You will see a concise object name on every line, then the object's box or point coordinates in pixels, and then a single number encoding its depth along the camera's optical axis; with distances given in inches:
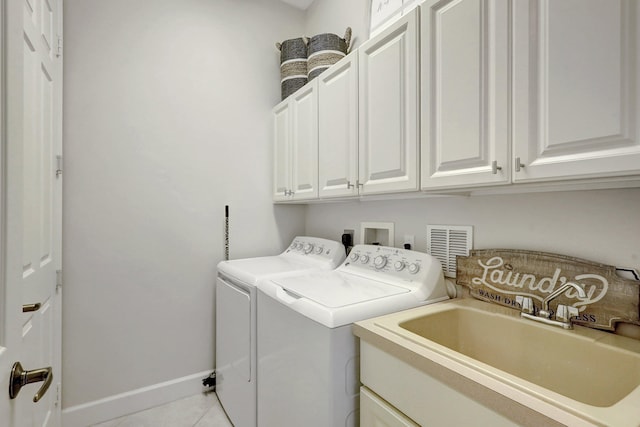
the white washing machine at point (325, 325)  42.2
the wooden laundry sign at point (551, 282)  38.0
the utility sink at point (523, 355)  25.5
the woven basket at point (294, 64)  88.4
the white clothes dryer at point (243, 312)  63.9
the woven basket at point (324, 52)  78.2
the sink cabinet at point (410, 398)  29.3
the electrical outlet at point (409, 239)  66.7
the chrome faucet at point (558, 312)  39.1
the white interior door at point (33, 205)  23.9
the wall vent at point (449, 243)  56.5
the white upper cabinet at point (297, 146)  76.5
